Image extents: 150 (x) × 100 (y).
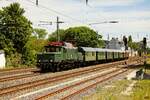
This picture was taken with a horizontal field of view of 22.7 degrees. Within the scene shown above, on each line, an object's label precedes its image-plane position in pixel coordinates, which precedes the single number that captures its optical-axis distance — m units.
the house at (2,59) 47.65
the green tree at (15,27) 60.85
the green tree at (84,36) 132.50
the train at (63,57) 37.28
